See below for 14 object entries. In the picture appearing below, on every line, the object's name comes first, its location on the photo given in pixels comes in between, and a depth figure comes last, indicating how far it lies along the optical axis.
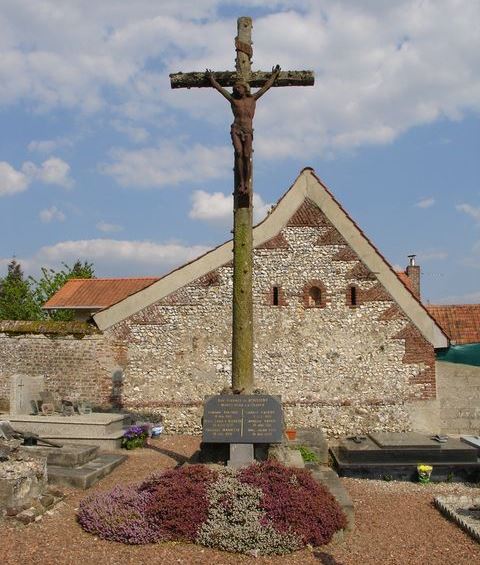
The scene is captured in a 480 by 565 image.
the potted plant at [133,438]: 12.72
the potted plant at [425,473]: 11.19
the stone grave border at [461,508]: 7.82
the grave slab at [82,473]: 9.16
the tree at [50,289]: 35.87
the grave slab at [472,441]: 10.88
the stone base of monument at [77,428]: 12.42
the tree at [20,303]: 36.72
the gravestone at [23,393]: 13.56
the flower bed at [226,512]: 6.82
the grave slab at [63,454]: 9.89
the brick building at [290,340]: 14.54
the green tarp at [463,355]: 14.98
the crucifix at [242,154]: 8.61
